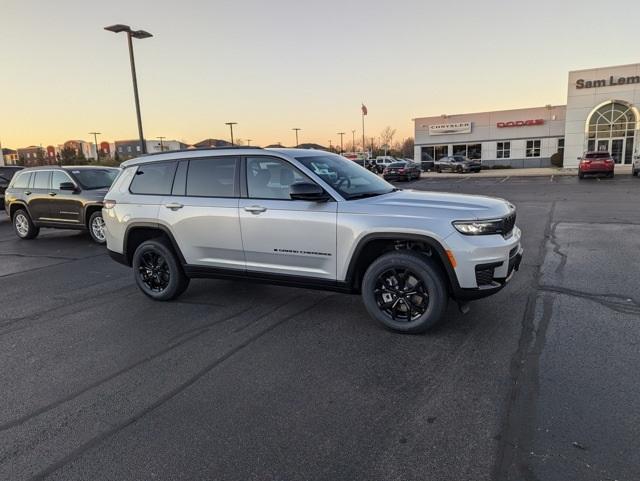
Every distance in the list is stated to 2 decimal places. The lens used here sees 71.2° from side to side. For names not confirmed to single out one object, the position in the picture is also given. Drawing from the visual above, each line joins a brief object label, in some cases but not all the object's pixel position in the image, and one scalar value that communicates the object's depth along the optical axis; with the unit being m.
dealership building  35.66
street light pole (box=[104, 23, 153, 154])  15.95
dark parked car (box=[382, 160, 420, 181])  31.50
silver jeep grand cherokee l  4.12
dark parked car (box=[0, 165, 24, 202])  15.39
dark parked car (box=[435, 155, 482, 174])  40.81
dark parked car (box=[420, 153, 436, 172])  47.50
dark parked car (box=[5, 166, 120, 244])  10.13
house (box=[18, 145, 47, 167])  75.57
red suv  25.41
